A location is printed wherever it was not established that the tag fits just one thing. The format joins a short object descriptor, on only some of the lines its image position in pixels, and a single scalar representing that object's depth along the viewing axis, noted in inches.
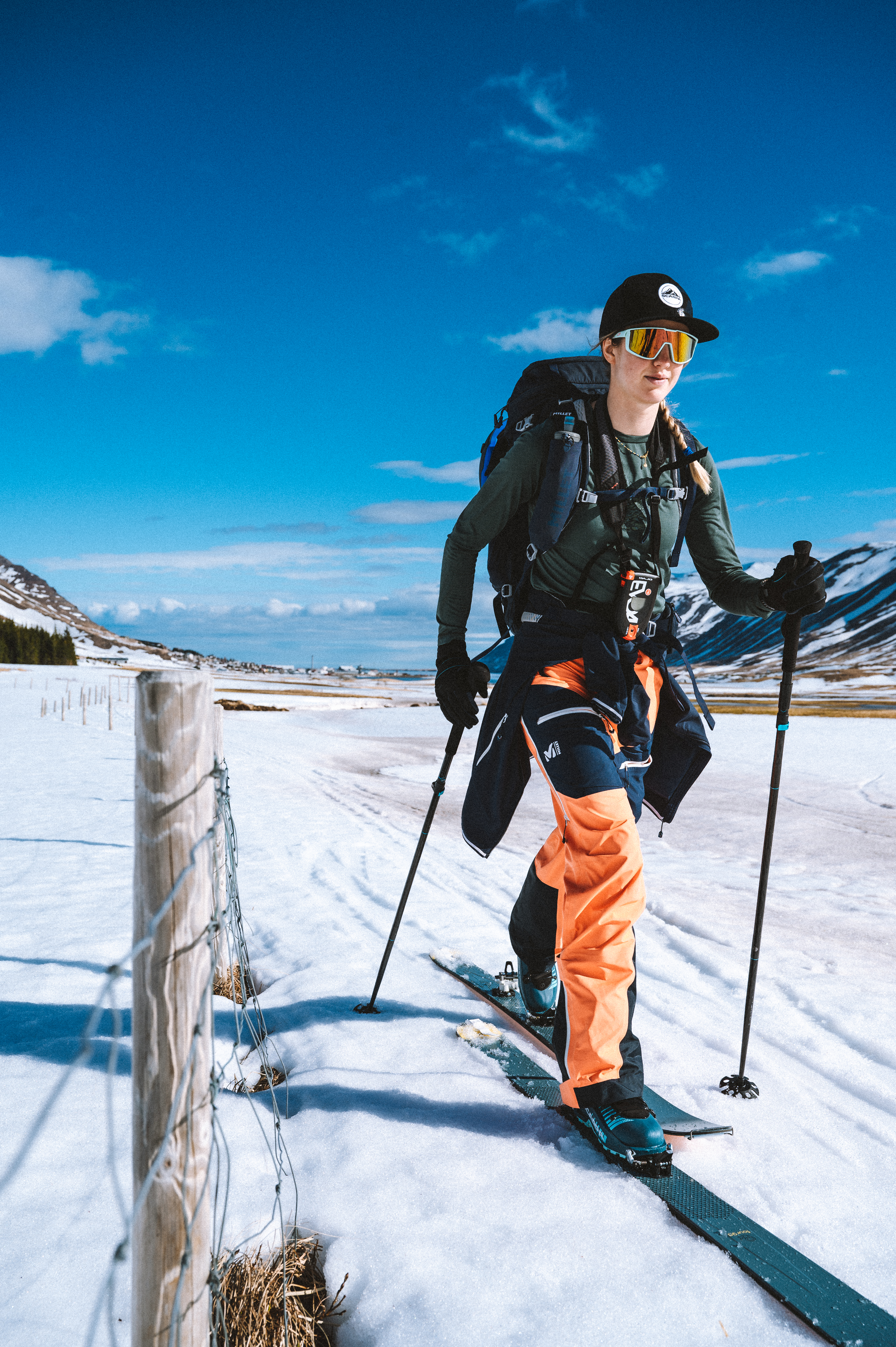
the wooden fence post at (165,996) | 57.3
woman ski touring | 100.2
